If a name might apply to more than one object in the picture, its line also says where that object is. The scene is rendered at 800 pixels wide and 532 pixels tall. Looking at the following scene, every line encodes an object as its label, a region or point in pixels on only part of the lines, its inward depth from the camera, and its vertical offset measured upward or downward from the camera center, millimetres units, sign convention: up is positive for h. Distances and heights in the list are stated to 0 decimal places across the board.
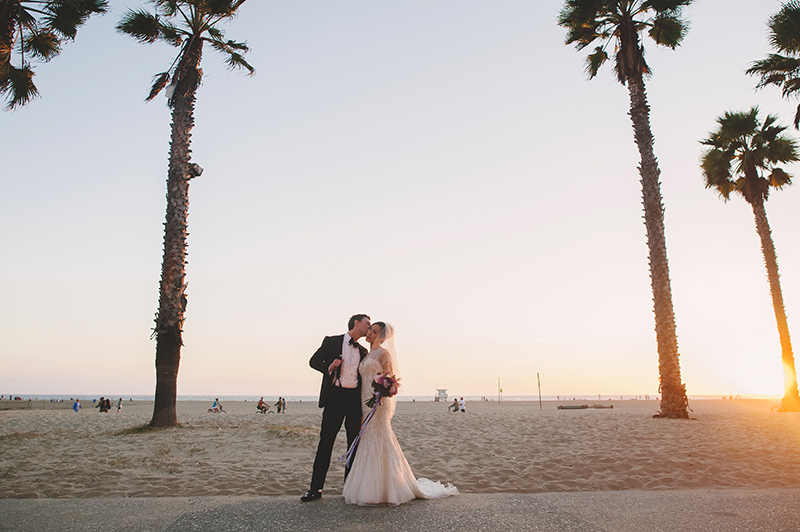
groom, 5566 -214
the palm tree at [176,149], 12961 +6217
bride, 5246 -986
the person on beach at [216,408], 32744 -2482
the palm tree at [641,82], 15445 +9879
